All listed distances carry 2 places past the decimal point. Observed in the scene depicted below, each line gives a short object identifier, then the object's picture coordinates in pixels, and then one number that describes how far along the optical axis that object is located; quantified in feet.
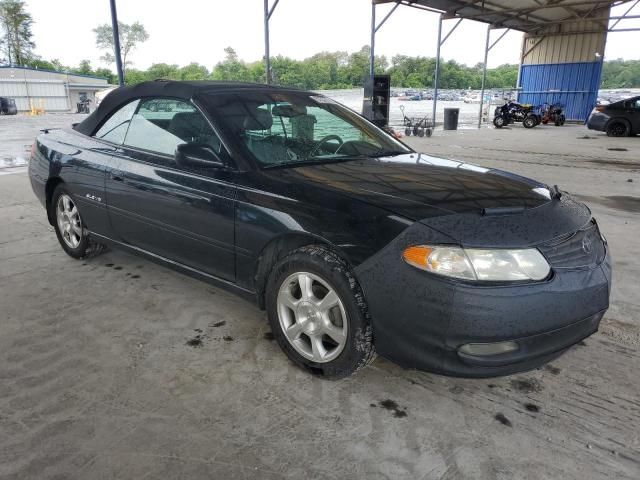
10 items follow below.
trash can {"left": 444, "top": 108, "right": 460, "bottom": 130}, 62.49
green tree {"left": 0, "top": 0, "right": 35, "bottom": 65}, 245.24
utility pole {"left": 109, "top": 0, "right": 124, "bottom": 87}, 28.91
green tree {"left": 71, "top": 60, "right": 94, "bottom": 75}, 245.67
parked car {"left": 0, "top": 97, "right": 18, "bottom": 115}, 104.78
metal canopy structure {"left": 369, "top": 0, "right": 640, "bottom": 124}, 55.67
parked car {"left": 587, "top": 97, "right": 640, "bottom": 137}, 53.67
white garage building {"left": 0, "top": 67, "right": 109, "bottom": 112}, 140.26
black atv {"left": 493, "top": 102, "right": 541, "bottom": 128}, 67.82
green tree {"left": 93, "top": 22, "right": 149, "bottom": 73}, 219.41
